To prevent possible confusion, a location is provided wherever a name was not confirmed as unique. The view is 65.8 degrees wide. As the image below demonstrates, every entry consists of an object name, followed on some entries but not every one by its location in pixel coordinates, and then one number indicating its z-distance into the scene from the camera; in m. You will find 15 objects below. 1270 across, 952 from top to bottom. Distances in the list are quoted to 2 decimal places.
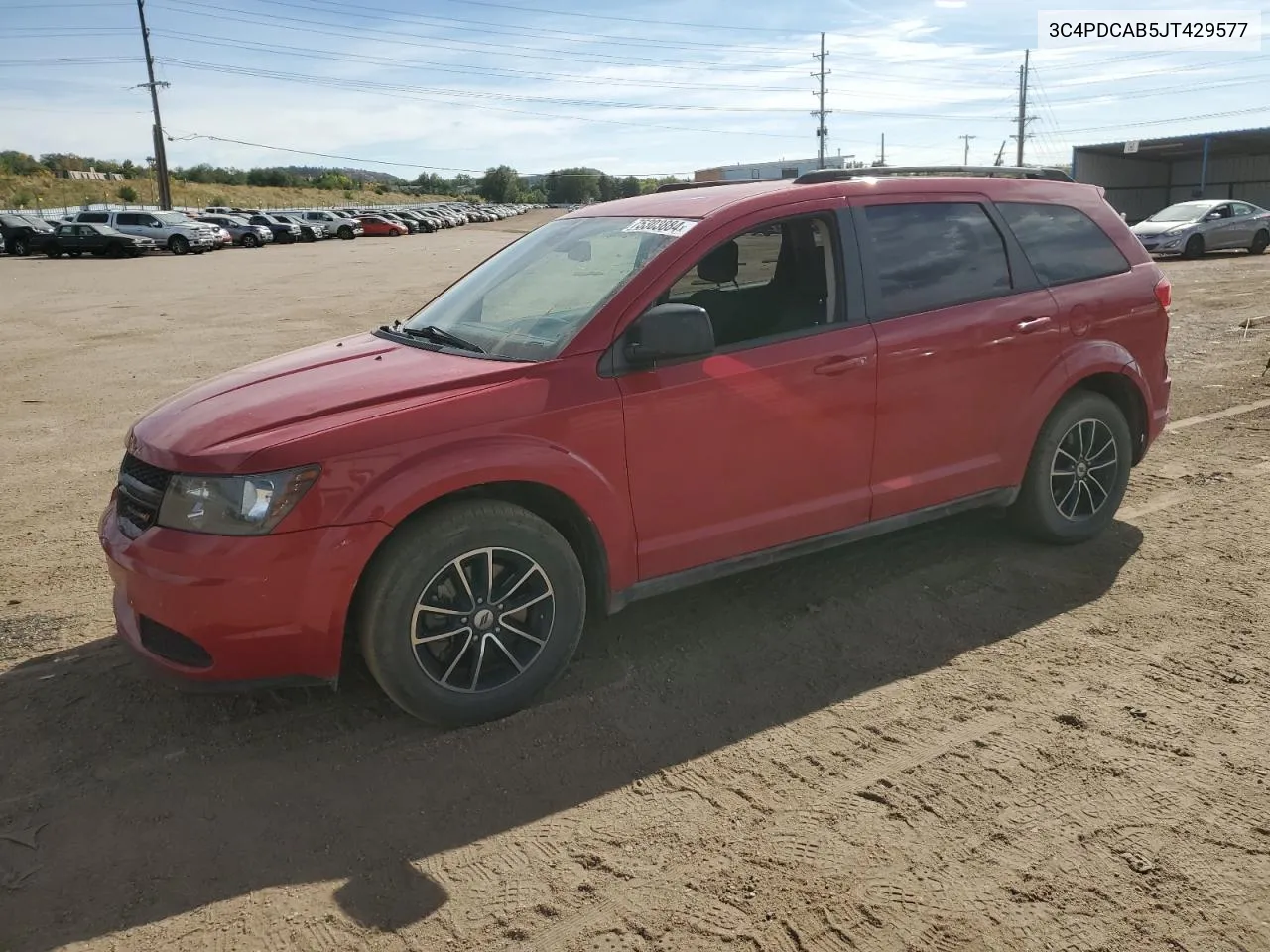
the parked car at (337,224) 53.03
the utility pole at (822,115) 84.88
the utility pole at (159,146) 56.78
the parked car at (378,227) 56.47
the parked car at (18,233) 37.25
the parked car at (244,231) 45.47
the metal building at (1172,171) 42.78
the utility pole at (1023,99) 79.69
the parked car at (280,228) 48.22
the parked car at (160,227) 38.53
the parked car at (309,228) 49.91
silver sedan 23.33
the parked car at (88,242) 36.12
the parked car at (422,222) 62.75
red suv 3.18
